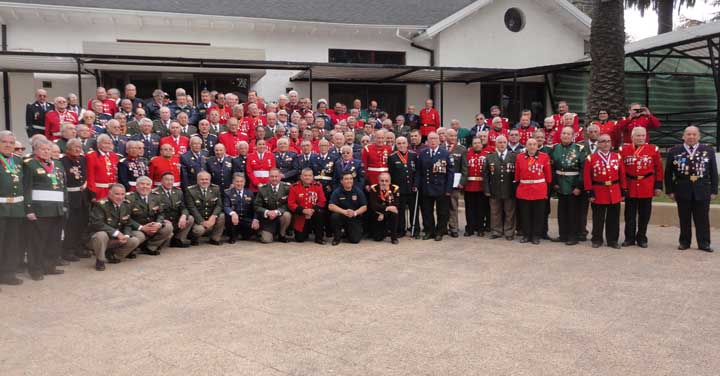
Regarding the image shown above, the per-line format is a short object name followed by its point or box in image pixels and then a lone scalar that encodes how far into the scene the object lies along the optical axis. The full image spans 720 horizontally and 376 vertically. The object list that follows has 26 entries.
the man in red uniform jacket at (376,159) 9.47
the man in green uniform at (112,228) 7.25
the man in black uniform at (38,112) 10.97
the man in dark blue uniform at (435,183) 9.19
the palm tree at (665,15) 23.98
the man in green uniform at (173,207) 8.28
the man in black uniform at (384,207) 8.98
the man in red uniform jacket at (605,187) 8.30
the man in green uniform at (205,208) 8.56
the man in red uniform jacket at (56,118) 10.14
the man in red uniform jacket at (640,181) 8.34
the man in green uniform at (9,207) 6.52
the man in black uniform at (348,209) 8.84
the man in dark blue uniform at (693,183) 8.07
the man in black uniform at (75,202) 7.62
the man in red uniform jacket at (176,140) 9.21
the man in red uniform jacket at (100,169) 7.96
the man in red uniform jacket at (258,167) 9.33
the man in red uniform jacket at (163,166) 8.70
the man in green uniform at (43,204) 6.80
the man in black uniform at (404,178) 9.26
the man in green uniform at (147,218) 7.82
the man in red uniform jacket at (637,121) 10.60
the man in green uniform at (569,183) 8.64
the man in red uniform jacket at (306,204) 8.94
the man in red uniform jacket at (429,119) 14.71
